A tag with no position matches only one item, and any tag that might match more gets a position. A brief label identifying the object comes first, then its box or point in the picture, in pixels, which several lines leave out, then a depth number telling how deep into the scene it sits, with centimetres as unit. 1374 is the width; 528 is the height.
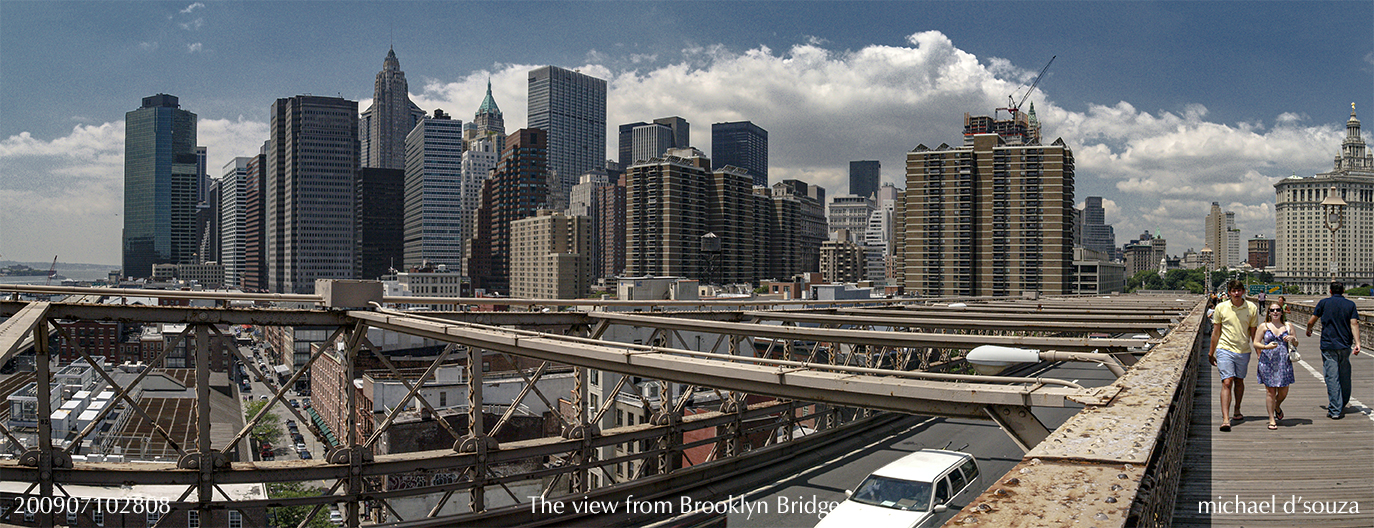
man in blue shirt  882
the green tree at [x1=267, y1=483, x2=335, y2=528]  4811
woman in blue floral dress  829
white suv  1117
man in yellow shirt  838
